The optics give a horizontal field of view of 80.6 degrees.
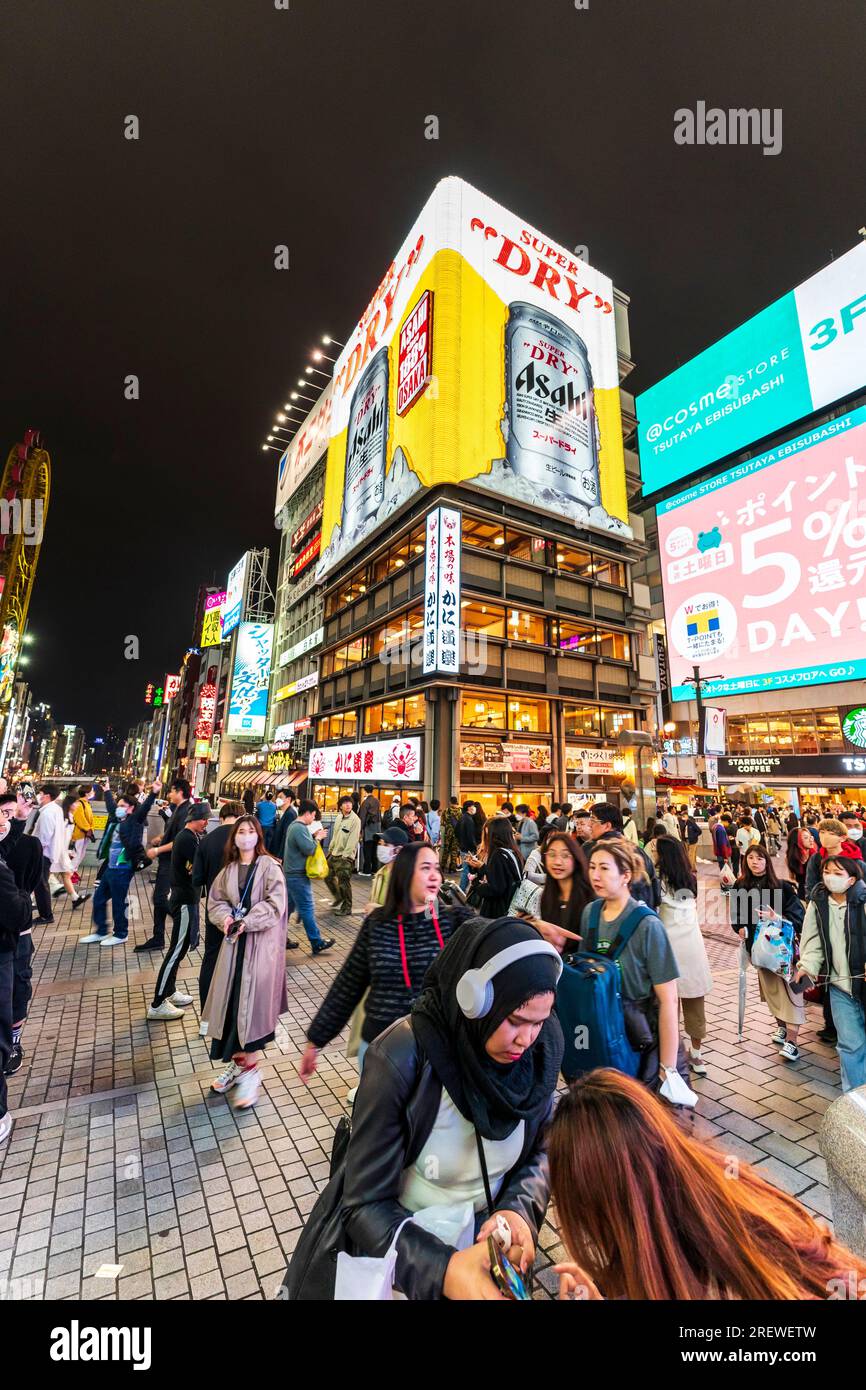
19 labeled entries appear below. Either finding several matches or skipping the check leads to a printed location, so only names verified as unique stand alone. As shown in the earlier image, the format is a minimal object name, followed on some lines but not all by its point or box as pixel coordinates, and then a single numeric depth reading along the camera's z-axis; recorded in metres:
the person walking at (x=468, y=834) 13.30
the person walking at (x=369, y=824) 14.74
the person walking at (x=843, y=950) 4.32
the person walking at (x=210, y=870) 4.78
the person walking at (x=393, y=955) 2.97
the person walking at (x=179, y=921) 5.73
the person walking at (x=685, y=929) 4.77
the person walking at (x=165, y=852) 7.66
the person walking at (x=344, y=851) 10.38
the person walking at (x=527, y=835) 10.59
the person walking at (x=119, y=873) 7.97
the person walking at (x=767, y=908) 5.22
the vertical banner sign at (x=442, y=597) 21.73
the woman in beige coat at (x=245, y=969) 4.33
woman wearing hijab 1.53
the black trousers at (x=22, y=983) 4.62
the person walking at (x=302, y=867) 7.87
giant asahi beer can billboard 24.98
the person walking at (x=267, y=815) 11.27
